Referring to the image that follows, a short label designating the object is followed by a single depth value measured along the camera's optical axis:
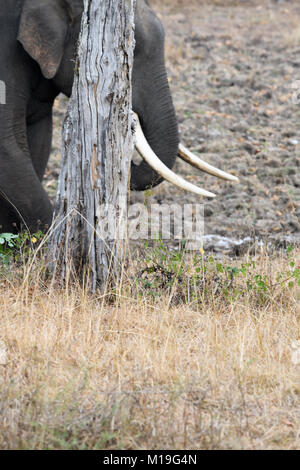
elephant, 13.76
